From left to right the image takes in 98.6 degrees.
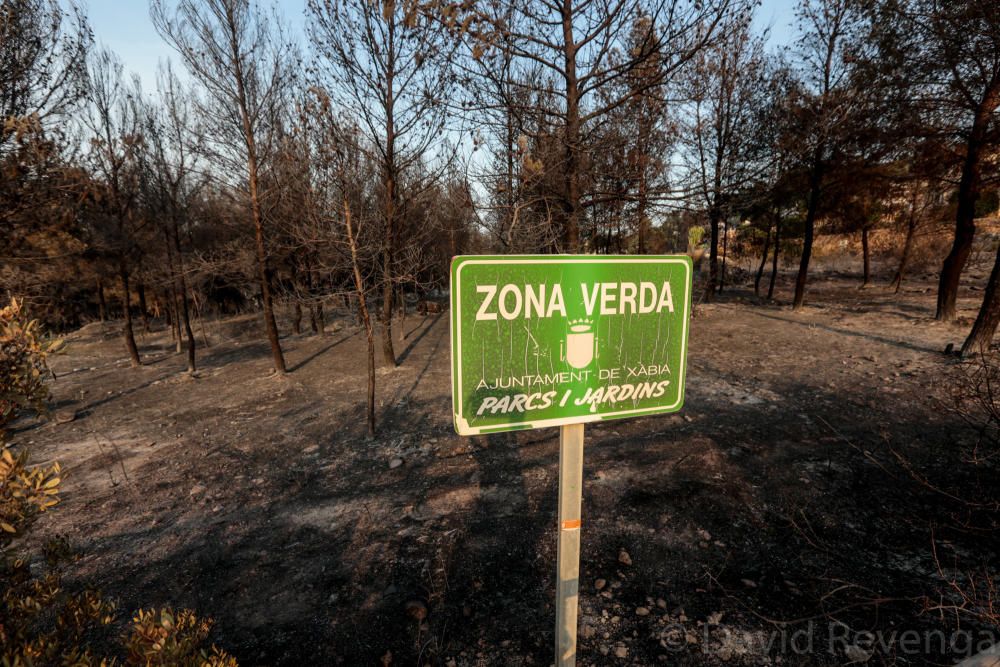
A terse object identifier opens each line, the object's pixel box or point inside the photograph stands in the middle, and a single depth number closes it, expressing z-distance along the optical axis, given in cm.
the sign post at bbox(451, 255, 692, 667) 139
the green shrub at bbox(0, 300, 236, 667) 161
